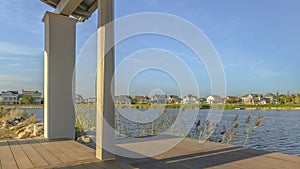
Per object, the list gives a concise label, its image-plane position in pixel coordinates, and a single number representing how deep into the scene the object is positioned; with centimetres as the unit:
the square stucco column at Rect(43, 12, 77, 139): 402
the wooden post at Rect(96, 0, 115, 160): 262
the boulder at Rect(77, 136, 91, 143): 417
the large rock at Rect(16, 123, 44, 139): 447
